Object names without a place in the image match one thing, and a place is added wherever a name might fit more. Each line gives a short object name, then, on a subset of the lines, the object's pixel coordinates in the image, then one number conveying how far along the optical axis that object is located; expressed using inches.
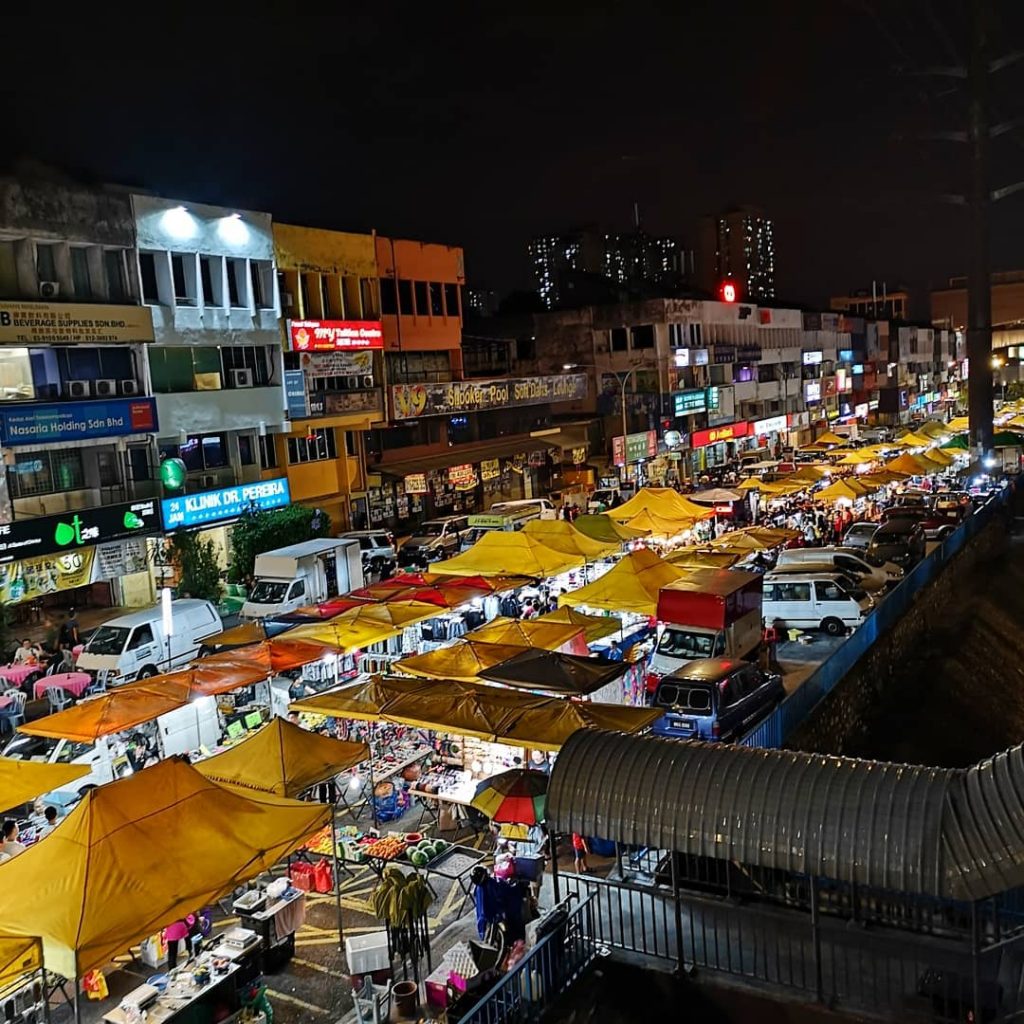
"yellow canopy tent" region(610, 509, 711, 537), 1163.9
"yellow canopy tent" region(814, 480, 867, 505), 1466.5
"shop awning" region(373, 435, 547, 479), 1659.7
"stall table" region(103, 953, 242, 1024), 366.9
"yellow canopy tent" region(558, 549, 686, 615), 852.0
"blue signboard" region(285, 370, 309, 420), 1421.0
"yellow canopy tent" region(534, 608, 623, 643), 749.3
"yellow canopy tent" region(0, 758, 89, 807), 488.6
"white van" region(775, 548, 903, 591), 1117.1
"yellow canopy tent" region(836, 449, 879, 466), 1862.7
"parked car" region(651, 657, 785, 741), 663.8
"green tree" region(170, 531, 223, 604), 1159.6
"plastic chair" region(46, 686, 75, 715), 801.6
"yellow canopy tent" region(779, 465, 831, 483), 1563.7
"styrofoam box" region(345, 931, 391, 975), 402.6
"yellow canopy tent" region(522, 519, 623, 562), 1013.8
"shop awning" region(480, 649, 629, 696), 599.2
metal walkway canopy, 315.6
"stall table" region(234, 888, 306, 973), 430.3
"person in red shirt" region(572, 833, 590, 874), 494.9
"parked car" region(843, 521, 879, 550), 1363.2
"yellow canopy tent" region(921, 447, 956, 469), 1788.8
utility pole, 1517.0
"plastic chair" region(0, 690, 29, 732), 758.5
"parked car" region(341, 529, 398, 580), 1263.5
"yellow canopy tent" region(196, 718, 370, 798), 486.3
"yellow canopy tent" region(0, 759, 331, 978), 343.0
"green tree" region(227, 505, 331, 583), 1248.2
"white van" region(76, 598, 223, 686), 868.0
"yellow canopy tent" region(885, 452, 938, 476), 1690.5
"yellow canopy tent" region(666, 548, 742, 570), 1002.7
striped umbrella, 472.7
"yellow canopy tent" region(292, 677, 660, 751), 519.2
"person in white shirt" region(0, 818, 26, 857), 507.2
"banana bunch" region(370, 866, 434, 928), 400.8
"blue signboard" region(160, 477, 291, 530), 1202.6
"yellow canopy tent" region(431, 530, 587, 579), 965.2
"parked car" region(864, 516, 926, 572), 1259.2
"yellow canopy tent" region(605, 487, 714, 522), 1210.6
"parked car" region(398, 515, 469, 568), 1320.1
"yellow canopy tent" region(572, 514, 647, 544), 1090.7
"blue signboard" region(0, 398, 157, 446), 1024.9
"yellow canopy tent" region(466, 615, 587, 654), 715.4
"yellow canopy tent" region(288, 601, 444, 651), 733.9
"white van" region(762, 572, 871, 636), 1013.8
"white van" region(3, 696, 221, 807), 608.1
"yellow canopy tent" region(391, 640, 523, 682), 655.8
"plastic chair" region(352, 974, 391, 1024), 377.1
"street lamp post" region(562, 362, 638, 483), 2292.6
